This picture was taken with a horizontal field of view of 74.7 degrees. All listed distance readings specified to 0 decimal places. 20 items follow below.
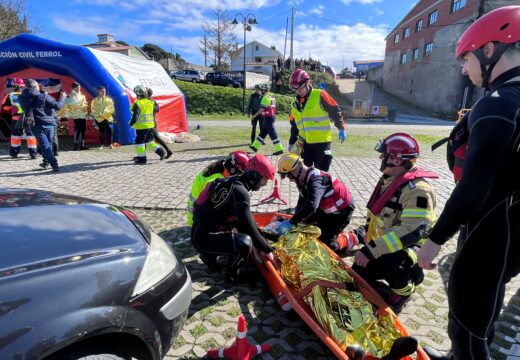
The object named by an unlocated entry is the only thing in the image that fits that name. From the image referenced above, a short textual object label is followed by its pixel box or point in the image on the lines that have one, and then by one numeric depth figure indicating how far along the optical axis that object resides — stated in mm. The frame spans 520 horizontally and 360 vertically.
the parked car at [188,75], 34875
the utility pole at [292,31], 34706
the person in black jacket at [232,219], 3217
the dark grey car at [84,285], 1411
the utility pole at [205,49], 36859
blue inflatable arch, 10469
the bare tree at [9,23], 25047
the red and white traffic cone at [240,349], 2322
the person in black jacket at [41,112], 7605
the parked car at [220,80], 32688
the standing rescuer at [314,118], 5461
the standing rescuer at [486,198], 1492
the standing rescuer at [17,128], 8969
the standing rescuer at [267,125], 10195
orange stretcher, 2221
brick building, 26891
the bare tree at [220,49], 34906
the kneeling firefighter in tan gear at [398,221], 2785
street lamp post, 20516
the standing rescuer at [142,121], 8773
